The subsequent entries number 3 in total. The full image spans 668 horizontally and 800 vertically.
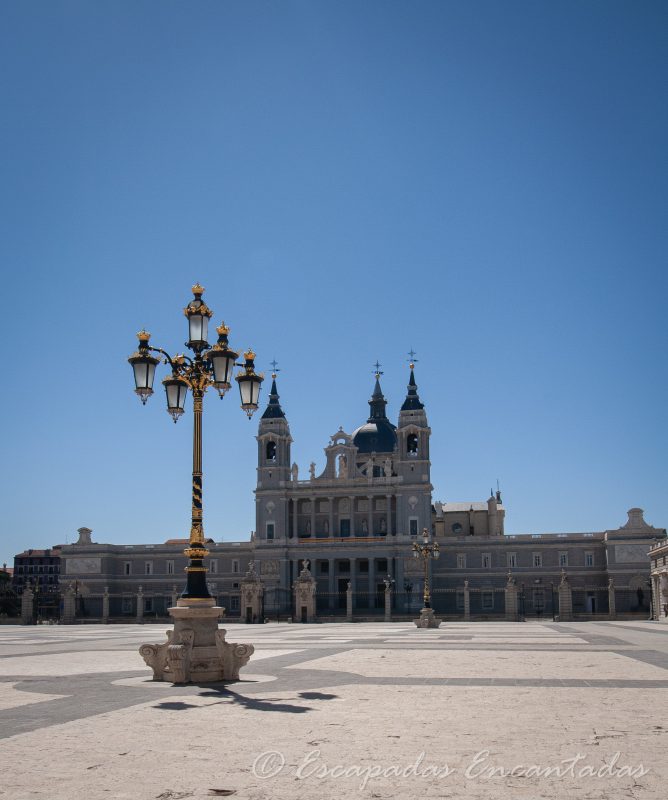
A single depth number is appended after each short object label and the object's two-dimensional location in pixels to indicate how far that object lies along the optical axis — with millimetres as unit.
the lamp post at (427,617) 56297
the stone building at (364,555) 95312
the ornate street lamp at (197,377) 17953
